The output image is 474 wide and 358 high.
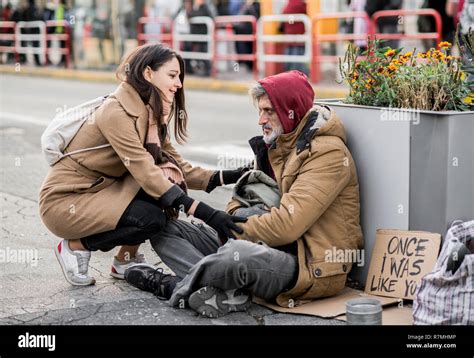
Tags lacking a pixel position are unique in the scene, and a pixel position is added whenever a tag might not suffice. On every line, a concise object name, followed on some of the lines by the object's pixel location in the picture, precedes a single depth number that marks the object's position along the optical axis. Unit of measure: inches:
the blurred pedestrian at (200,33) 753.0
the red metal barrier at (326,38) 599.2
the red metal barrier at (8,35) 1079.6
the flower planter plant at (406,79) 186.4
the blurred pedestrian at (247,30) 725.9
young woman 187.9
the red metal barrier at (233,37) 697.6
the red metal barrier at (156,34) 810.2
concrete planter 178.5
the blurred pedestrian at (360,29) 606.5
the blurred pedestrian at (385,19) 602.5
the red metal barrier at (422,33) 538.0
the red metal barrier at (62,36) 978.7
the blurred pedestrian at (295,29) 655.8
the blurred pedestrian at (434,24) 570.3
